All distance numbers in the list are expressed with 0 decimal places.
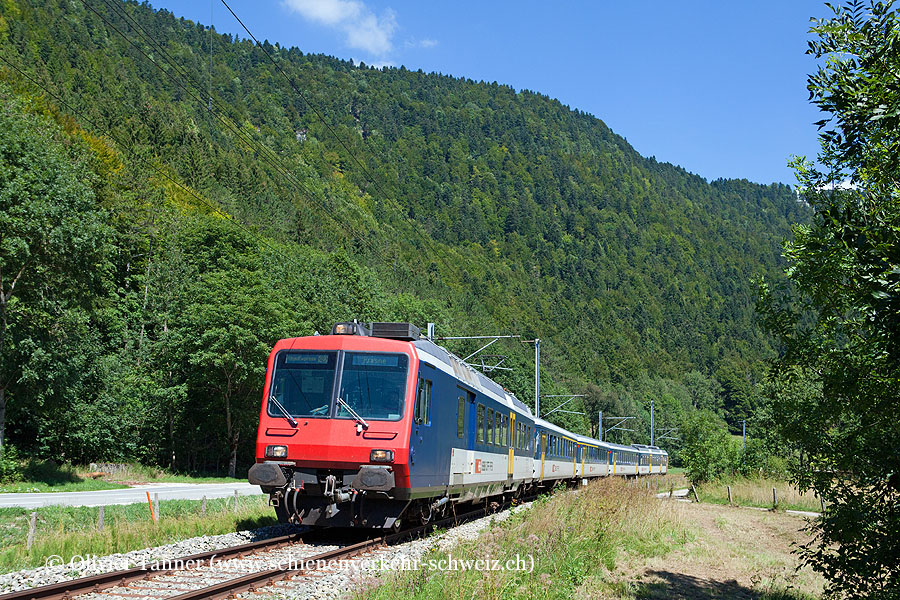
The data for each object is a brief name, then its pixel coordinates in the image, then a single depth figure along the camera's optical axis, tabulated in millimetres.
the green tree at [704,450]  41312
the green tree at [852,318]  6496
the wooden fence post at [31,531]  10977
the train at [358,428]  11758
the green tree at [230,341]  35406
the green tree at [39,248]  24594
